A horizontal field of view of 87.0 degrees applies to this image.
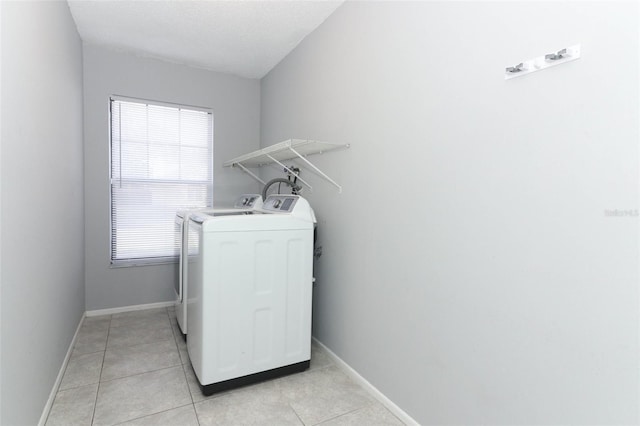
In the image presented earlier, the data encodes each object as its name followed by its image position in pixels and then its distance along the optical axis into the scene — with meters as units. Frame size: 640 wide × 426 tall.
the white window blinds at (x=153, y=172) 3.46
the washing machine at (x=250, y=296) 2.06
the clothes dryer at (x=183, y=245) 2.61
